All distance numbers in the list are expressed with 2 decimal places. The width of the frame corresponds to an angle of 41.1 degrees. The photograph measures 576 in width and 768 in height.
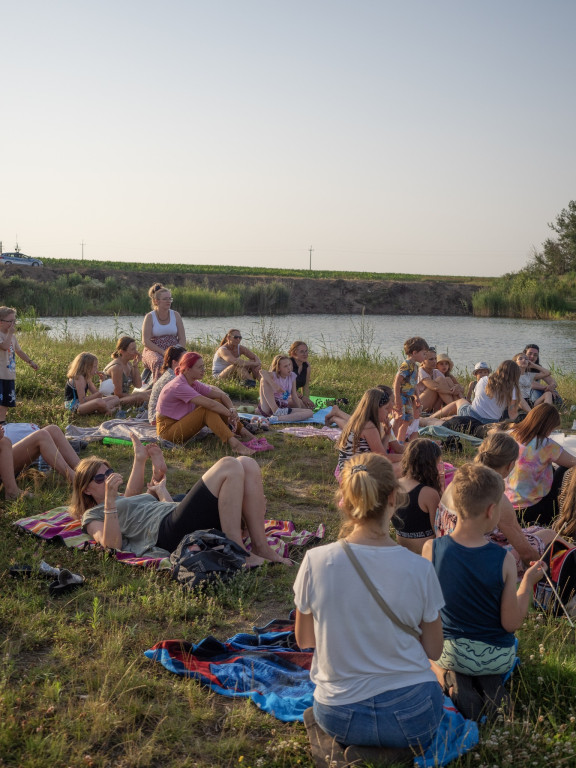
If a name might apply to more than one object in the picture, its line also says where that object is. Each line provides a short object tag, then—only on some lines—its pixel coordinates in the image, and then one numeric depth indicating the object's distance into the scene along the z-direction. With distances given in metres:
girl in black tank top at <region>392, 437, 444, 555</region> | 4.59
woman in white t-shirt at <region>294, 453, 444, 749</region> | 2.62
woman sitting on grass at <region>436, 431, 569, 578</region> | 4.25
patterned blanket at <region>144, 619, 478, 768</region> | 3.10
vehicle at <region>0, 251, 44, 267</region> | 47.72
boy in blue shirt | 3.06
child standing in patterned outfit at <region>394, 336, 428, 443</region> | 8.16
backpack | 4.29
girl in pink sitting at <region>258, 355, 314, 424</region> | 9.66
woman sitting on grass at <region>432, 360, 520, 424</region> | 8.48
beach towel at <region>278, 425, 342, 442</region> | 8.54
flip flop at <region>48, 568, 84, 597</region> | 4.18
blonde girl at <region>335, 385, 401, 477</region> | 5.92
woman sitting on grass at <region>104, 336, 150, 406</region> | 9.70
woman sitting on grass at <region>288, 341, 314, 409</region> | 10.16
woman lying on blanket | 4.58
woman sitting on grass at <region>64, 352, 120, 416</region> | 9.20
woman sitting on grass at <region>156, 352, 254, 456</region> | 7.65
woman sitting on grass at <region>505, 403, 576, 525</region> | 5.25
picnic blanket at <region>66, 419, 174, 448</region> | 8.05
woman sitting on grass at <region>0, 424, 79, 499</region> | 6.10
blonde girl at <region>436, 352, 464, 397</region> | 10.53
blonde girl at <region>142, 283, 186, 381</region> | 9.66
